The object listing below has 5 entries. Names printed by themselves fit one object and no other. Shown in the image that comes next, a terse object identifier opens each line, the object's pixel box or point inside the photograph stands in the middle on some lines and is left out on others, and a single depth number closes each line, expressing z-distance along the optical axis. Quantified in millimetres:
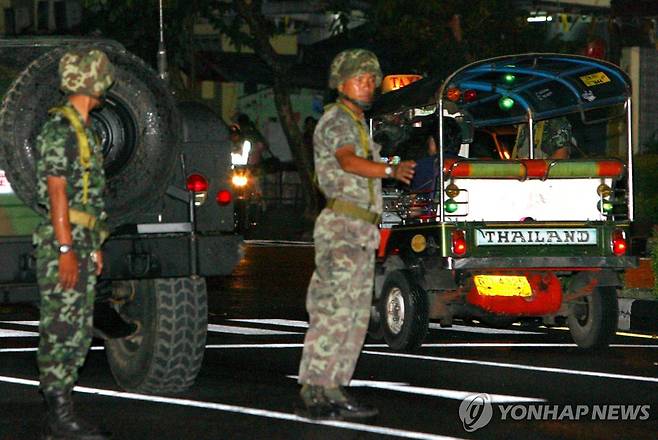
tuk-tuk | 19773
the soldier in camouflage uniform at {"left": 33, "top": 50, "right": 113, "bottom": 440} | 13136
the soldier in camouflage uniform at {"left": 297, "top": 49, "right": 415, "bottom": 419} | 14385
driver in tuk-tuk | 21957
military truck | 14568
